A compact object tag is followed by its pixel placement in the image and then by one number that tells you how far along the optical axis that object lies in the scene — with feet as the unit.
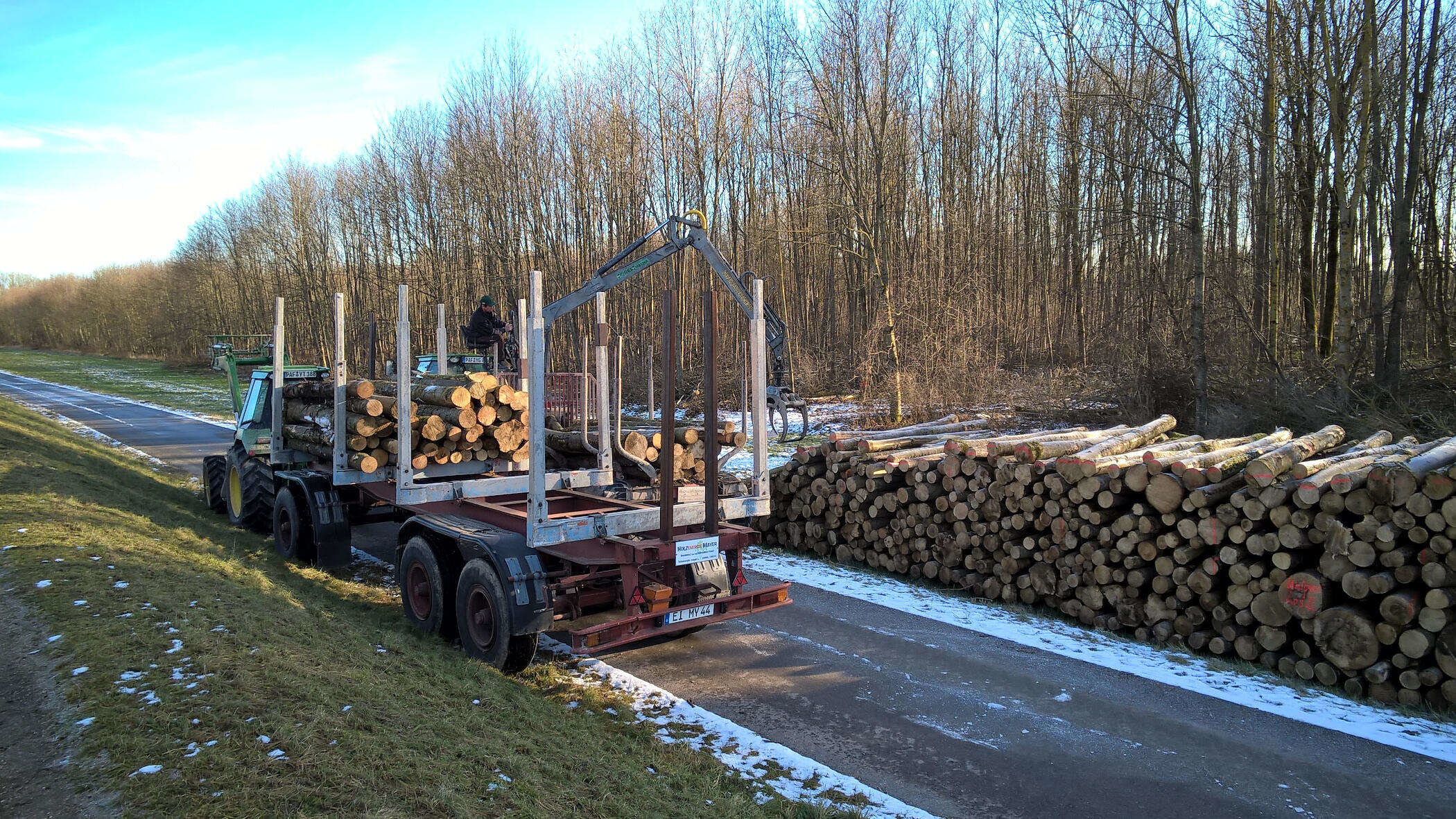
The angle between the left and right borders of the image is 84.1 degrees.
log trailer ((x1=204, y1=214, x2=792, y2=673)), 18.07
